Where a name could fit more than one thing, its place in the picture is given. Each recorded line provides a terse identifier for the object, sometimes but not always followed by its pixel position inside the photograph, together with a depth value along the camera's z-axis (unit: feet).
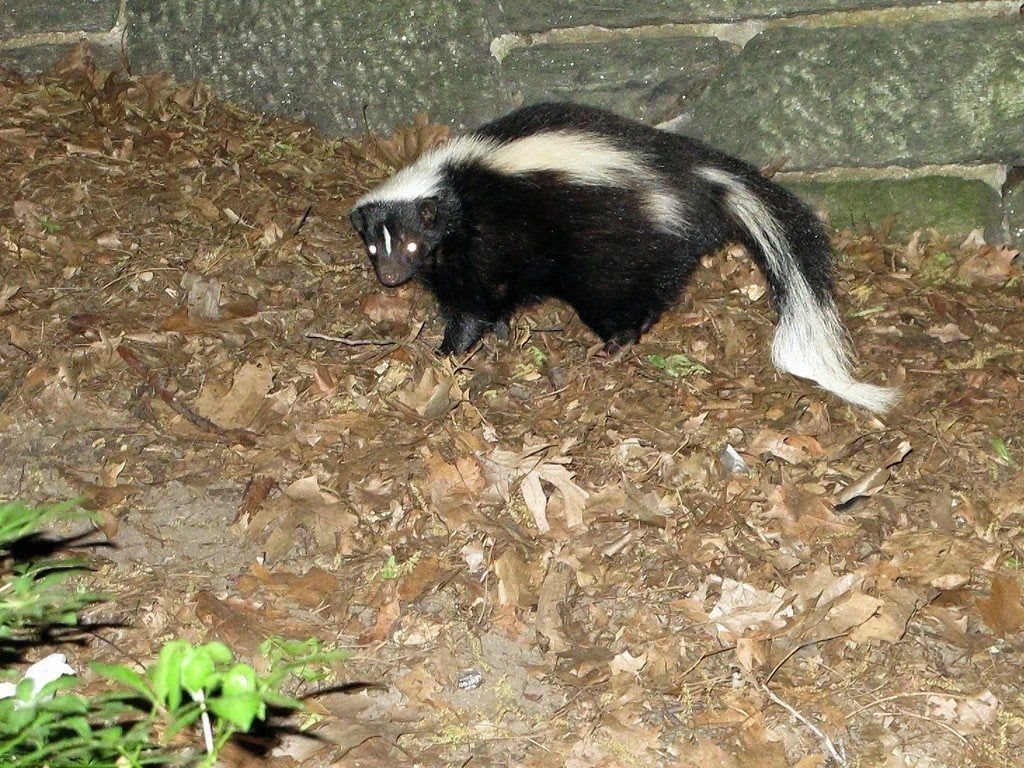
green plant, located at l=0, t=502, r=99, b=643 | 5.32
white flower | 5.53
